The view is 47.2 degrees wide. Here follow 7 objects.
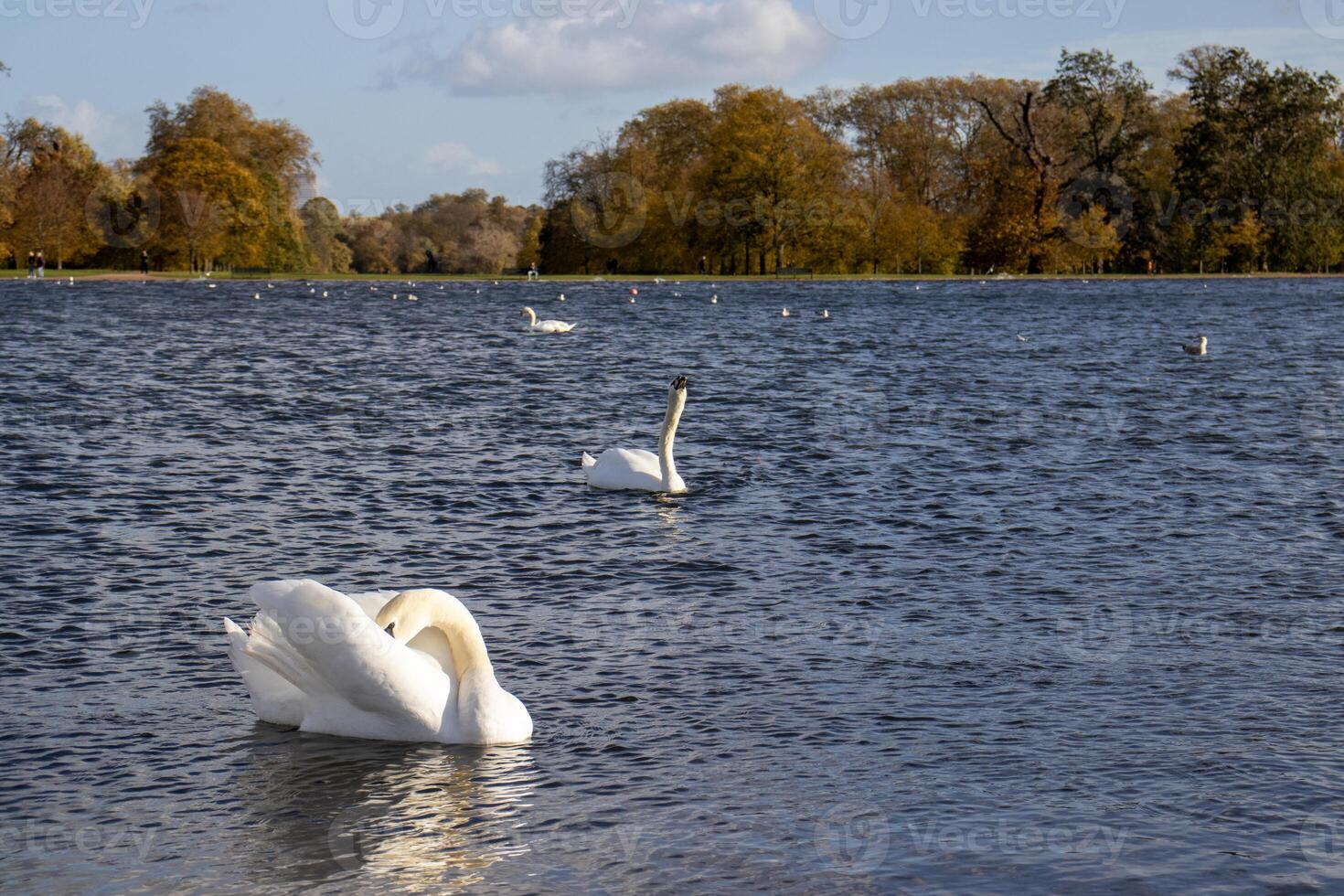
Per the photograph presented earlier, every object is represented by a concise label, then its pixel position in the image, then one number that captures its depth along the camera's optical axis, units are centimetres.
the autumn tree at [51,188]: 11744
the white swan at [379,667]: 964
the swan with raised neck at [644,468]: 2059
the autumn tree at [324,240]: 14925
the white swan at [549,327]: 6012
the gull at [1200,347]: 4741
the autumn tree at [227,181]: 11881
